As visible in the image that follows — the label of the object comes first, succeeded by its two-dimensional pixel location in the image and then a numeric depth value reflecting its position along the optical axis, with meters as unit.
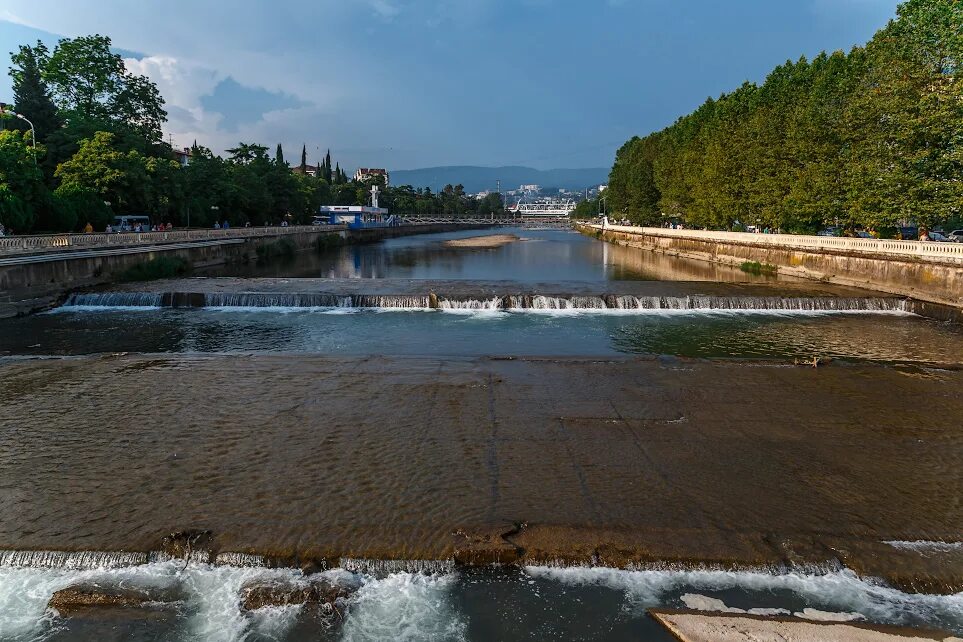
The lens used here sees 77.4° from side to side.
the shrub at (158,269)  32.94
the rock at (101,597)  6.62
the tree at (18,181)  32.56
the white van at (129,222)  47.03
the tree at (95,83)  54.50
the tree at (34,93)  51.75
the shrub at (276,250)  52.75
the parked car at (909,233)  44.39
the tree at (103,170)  41.19
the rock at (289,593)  6.68
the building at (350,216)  104.53
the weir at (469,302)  26.41
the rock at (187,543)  7.42
